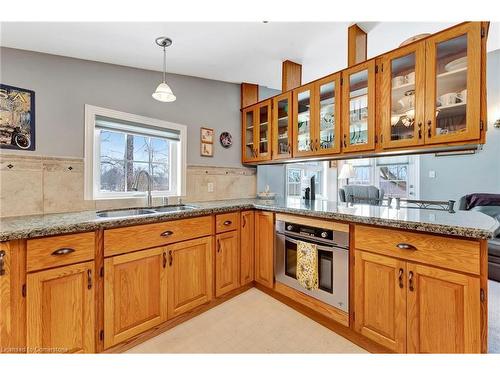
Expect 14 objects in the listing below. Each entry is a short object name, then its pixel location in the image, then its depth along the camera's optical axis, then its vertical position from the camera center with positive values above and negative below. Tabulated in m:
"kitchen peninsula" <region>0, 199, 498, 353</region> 1.11 -0.54
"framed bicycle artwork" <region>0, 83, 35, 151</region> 1.54 +0.47
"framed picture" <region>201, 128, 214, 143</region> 2.66 +0.60
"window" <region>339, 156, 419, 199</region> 4.36 +0.25
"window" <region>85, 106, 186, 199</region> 1.90 +0.30
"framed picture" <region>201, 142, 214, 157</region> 2.66 +0.43
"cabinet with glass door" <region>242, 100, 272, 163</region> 2.71 +0.68
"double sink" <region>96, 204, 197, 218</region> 1.88 -0.23
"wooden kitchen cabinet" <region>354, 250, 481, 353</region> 1.12 -0.67
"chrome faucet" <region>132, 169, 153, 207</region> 2.12 +0.03
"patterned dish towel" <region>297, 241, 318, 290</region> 1.79 -0.64
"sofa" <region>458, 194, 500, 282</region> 2.39 -0.75
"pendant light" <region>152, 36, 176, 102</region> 1.73 +0.73
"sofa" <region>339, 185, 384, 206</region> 4.20 -0.10
